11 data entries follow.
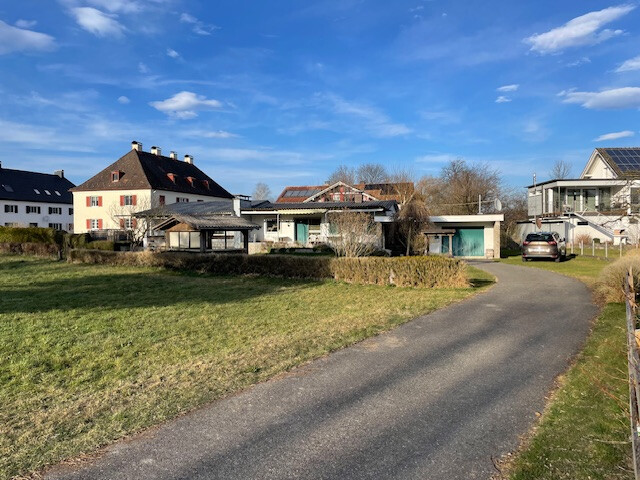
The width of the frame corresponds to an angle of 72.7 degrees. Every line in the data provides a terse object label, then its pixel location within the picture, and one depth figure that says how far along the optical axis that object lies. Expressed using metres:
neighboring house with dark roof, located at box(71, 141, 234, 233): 49.03
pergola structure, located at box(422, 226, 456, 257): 27.16
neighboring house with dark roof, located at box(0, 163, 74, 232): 55.31
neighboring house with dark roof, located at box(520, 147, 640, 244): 34.62
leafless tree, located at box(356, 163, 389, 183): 70.69
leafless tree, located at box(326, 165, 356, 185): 65.00
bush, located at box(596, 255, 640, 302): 9.77
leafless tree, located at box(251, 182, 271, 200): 84.44
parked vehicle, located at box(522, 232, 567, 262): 23.12
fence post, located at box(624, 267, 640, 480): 2.50
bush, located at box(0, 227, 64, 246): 30.53
